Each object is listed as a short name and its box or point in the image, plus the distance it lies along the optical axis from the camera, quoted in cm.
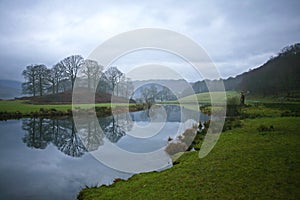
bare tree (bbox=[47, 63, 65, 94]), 6266
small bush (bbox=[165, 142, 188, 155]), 1476
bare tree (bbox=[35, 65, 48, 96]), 6081
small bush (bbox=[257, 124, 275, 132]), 1682
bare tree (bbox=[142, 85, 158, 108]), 6762
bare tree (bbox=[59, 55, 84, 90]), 6247
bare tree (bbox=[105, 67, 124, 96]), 6776
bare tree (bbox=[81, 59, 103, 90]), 5959
